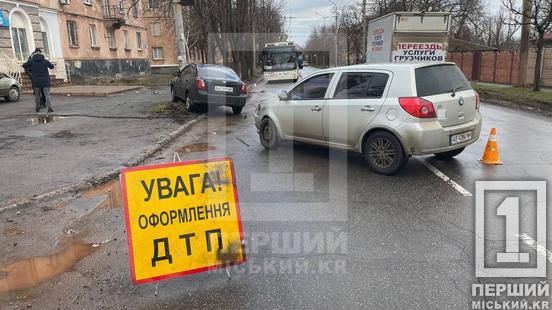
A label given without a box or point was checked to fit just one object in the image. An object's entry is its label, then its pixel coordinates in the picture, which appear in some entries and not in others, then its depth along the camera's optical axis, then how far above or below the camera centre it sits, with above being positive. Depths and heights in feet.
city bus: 102.06 +2.66
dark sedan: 41.91 -1.33
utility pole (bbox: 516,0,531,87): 63.87 +2.51
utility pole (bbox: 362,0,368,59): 128.85 +15.31
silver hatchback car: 19.38 -2.14
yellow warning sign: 10.81 -3.83
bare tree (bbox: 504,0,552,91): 58.03 +5.11
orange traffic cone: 22.20 -4.76
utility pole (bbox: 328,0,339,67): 210.04 +14.35
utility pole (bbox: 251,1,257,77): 125.29 +16.83
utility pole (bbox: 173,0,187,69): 46.03 +4.76
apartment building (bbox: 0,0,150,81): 69.92 +9.12
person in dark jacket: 40.68 +0.84
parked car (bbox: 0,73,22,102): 52.01 -0.83
